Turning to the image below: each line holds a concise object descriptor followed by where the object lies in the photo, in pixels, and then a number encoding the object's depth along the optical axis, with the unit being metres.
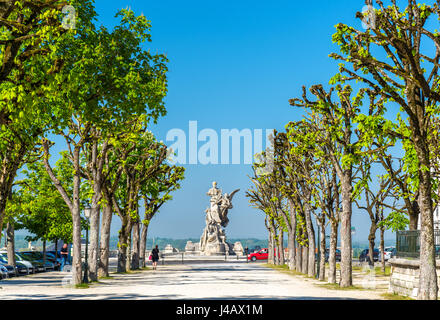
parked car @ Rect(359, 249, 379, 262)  64.93
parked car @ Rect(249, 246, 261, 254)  74.75
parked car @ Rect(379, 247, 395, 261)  67.82
